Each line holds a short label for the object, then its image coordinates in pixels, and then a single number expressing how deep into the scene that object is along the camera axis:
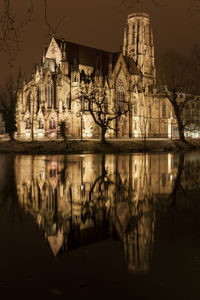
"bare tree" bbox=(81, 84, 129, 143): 61.69
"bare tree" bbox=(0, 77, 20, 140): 49.98
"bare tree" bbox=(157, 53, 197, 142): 46.25
